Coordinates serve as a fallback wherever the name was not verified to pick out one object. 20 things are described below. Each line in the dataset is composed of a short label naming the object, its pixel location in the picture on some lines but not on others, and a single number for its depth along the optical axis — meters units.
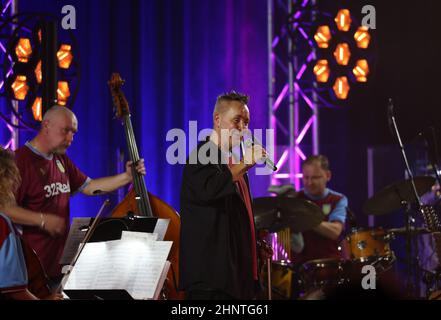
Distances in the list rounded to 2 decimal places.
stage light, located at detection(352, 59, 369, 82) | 16.66
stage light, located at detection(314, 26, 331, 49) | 16.50
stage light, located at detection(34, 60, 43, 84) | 13.42
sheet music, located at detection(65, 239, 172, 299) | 6.30
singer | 6.76
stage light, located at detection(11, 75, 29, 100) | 13.37
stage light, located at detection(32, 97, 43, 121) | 13.47
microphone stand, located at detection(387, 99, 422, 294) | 10.94
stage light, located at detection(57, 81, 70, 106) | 13.56
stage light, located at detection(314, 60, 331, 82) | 16.48
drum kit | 11.60
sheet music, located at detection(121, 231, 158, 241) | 6.51
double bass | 8.95
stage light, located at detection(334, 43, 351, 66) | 16.57
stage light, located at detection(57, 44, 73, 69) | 13.75
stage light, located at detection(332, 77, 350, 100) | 16.59
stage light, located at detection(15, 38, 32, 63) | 13.36
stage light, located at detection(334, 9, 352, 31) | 16.48
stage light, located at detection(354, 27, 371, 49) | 16.62
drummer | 12.40
